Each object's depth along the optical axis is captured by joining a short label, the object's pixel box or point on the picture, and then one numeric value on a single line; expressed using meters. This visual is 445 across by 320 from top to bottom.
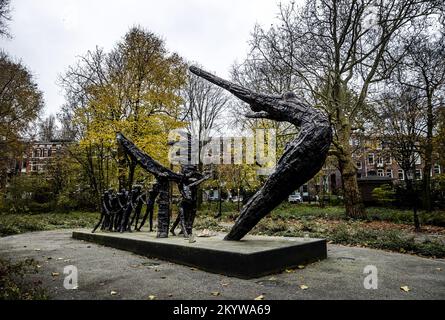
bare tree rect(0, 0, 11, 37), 8.84
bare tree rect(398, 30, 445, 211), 15.70
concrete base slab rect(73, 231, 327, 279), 5.64
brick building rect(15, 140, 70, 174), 45.87
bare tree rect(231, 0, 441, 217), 15.03
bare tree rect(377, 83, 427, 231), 13.90
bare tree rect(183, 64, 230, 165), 30.21
